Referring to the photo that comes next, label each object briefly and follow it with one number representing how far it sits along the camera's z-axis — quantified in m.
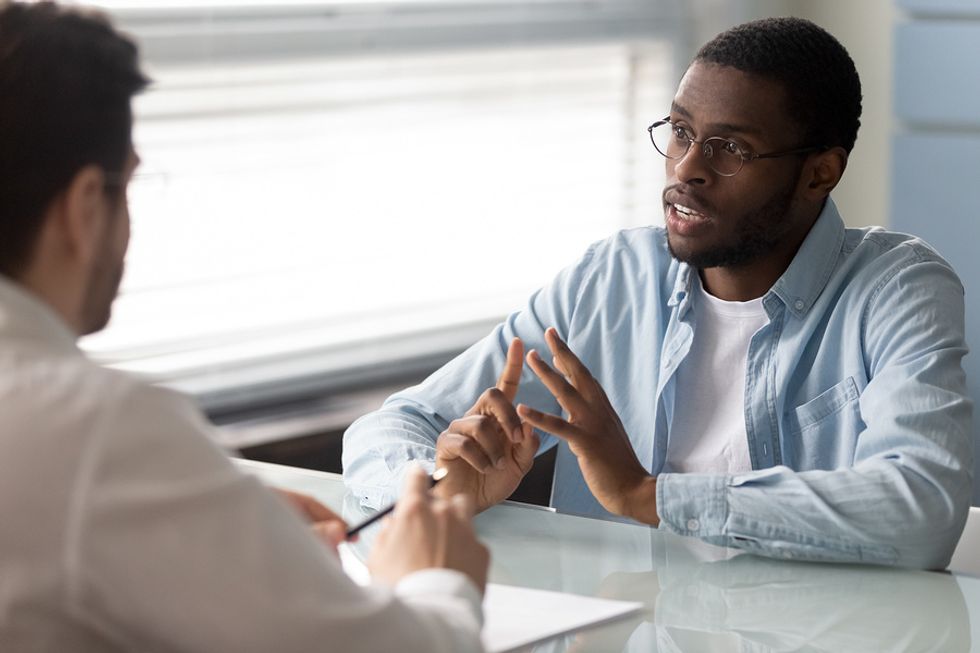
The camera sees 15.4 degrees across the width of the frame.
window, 4.66
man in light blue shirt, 3.83
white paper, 3.47
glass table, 3.53
